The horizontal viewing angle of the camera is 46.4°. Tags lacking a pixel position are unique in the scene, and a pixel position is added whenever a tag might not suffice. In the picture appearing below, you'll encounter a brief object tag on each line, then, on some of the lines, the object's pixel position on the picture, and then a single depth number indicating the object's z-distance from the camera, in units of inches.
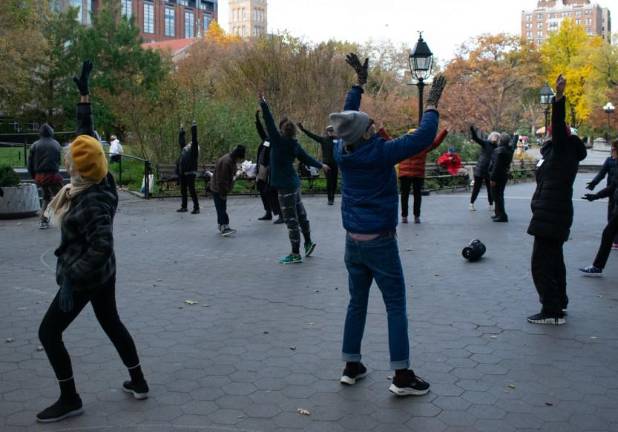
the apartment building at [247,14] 5605.3
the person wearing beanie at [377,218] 172.9
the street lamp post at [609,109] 1795.6
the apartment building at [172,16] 4377.5
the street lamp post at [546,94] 1219.9
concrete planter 558.9
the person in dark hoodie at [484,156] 578.6
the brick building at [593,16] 7805.1
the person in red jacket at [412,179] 510.9
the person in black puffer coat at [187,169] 578.2
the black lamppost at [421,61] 644.1
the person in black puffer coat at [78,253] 156.9
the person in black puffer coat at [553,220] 239.1
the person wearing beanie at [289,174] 356.8
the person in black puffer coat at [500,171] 534.9
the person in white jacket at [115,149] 1057.5
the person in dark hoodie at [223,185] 468.4
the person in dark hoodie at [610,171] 349.8
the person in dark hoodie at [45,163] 495.2
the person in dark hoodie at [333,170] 627.8
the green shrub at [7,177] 564.4
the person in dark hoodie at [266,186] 527.9
